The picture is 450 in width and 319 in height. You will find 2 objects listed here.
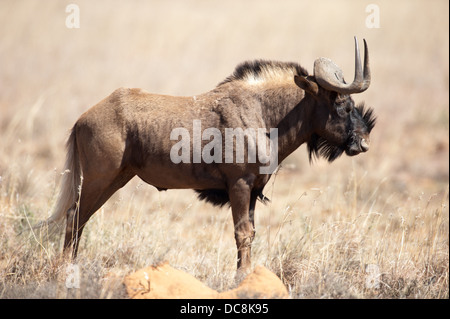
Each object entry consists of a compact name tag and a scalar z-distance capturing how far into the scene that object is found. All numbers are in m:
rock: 9.96
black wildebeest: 11.57
